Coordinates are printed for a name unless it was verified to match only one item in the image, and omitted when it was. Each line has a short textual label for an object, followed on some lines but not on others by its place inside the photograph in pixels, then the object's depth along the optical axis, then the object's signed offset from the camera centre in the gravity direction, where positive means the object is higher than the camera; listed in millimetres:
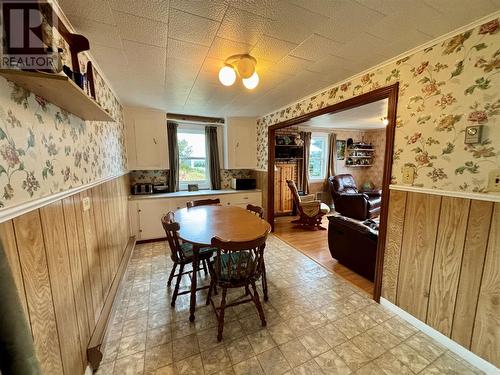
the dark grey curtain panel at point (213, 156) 4359 +27
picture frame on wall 5953 +229
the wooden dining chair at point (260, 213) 2094 -669
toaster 3787 -563
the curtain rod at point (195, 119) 3891 +733
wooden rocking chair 4242 -1059
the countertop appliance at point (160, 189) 3976 -591
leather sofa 2381 -1061
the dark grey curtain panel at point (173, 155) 4016 +36
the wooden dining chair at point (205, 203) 3004 -667
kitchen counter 3549 -666
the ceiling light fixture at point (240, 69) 1752 +739
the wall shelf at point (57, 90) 785 +302
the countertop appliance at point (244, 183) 4395 -540
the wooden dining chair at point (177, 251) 1880 -928
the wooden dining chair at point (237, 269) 1565 -944
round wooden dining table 1769 -660
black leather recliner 4566 -956
